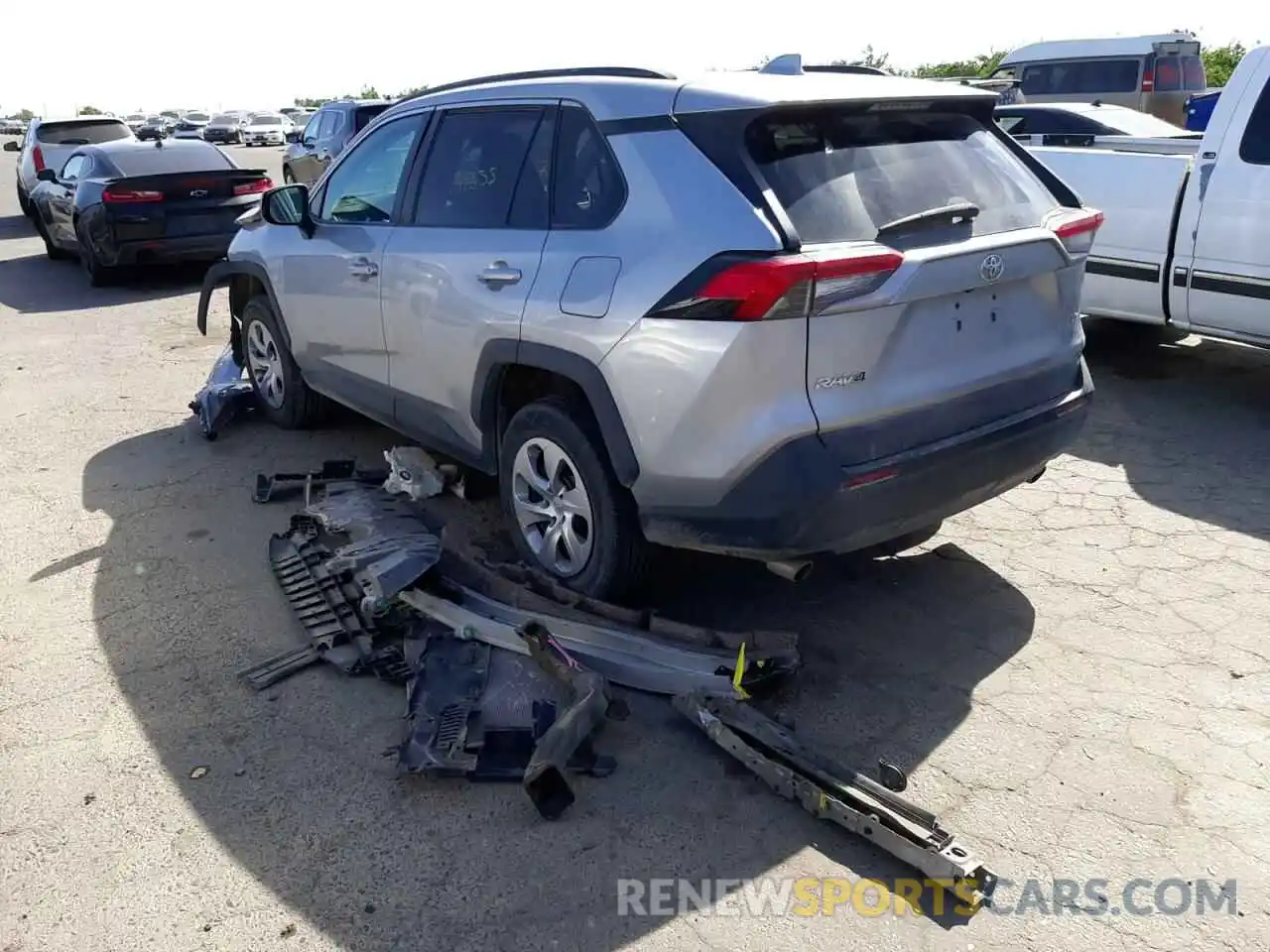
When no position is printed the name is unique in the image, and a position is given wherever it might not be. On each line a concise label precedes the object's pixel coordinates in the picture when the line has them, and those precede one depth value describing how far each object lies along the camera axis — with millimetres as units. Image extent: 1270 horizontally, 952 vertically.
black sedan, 10938
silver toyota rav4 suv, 3213
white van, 17562
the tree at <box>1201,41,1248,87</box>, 28453
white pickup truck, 6055
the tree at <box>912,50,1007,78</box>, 35825
